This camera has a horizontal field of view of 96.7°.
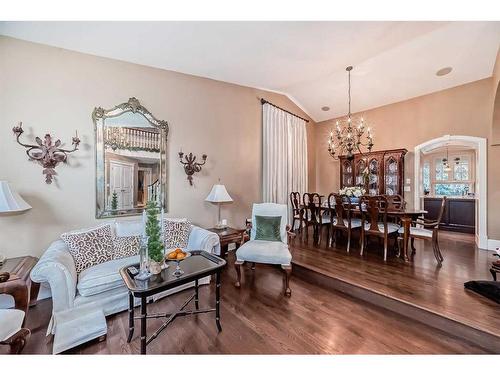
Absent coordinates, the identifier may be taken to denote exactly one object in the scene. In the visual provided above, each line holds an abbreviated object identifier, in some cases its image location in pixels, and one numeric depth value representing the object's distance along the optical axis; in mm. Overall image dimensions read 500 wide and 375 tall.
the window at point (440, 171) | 7246
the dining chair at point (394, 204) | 4062
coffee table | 1689
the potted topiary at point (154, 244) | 1965
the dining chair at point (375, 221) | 3533
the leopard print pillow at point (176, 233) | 3143
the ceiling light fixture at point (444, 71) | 4148
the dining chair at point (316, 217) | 4523
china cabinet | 5141
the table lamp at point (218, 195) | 3786
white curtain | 4973
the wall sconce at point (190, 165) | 3823
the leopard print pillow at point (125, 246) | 2762
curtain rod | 4900
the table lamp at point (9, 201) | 2153
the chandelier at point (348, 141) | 4230
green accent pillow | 3395
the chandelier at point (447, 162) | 7047
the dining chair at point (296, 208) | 4953
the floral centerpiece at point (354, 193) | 4461
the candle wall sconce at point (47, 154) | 2676
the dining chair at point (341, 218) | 3987
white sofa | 1836
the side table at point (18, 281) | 1930
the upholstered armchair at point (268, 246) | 2824
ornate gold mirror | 3096
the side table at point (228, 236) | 3537
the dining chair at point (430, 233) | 3369
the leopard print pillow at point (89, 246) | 2457
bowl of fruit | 2076
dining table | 3449
